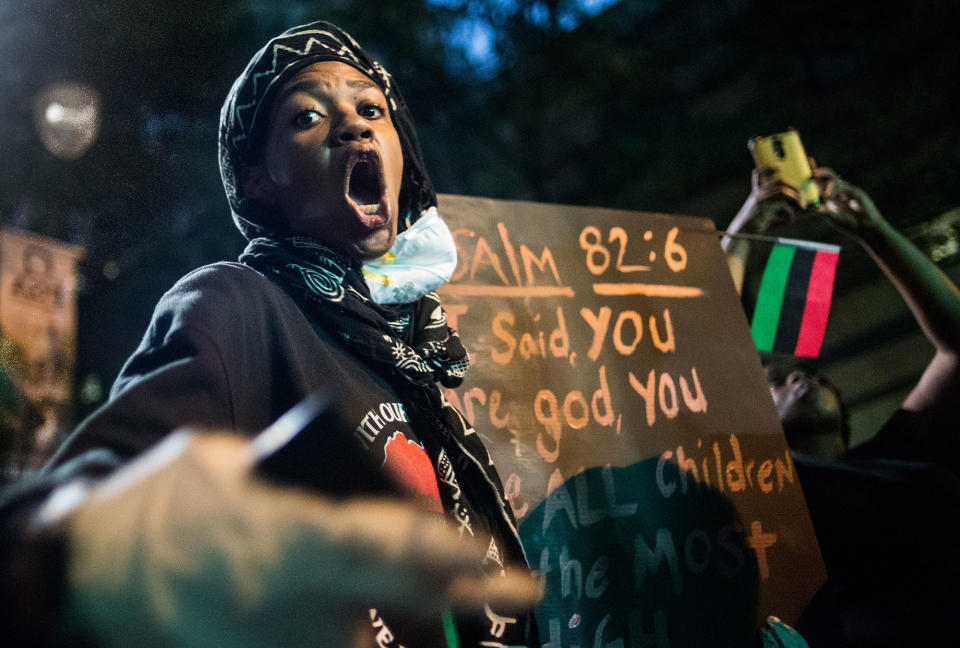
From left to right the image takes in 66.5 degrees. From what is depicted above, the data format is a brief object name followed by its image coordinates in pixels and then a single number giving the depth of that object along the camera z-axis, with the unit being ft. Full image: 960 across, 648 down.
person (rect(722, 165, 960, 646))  8.46
